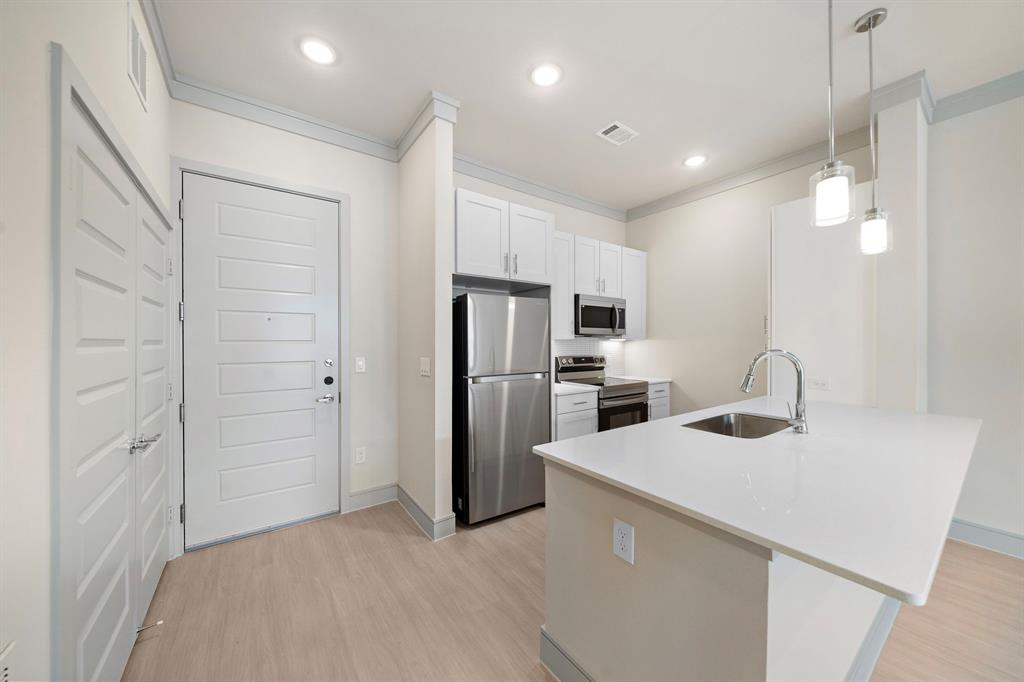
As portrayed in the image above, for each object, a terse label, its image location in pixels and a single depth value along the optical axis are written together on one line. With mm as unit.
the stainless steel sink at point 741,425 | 1992
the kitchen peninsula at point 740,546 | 849
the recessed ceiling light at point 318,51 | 2094
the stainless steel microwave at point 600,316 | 3875
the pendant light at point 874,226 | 1874
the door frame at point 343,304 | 2677
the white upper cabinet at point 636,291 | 4355
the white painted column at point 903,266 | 2398
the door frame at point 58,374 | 962
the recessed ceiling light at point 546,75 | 2299
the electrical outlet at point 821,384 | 2669
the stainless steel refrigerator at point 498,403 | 2729
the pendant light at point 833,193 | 1553
